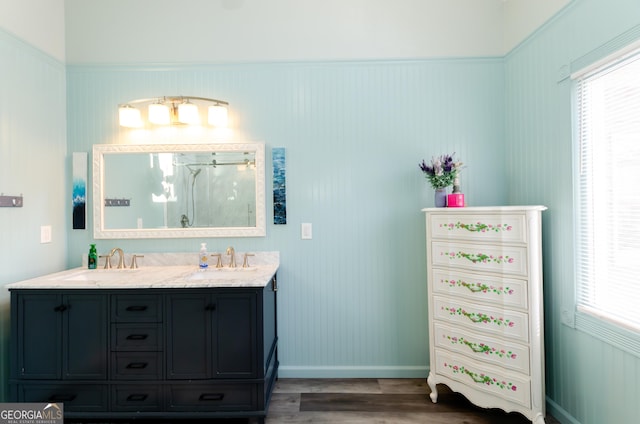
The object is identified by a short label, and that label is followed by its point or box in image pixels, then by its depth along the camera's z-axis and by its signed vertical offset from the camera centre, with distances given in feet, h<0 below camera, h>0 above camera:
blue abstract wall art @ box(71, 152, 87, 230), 8.68 +0.66
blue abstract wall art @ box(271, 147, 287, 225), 8.63 +0.75
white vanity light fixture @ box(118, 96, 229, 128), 8.38 +2.66
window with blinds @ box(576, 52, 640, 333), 5.42 +0.31
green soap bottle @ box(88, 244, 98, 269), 8.37 -1.06
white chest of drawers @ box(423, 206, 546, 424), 6.24 -1.92
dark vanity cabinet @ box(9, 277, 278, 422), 6.62 -2.74
